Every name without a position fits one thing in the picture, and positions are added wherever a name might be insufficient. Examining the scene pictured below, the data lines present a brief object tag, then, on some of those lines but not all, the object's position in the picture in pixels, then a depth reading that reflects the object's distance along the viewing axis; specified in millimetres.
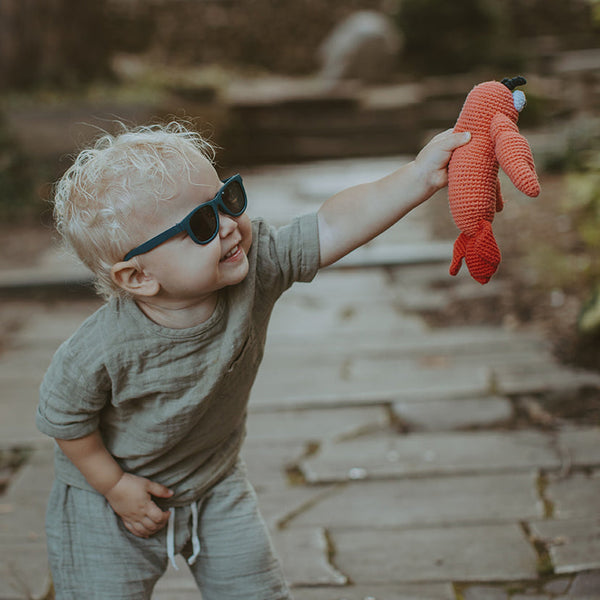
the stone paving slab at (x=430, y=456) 2770
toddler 1521
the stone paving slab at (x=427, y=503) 2492
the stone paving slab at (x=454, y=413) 3104
